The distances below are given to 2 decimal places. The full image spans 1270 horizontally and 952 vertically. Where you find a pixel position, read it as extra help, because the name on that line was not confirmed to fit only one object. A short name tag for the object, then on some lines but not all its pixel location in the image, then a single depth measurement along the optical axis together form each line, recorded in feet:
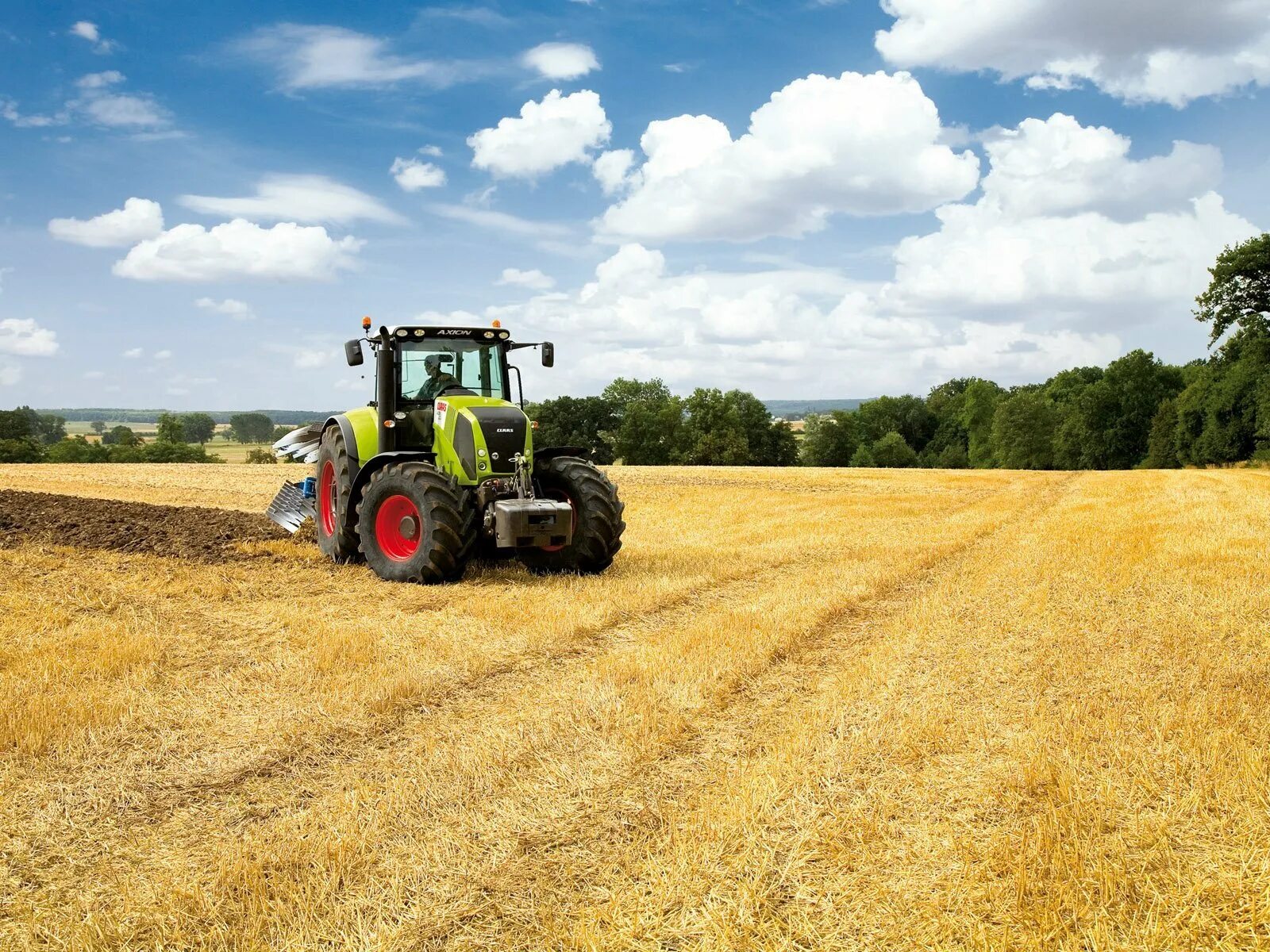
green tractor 31.63
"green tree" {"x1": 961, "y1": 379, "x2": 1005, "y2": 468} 252.73
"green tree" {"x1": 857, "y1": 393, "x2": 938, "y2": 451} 284.61
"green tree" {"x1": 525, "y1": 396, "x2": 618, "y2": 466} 207.62
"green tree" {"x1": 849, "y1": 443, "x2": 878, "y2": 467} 254.06
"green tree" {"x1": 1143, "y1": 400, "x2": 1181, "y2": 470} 193.36
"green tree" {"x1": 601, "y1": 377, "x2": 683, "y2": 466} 225.56
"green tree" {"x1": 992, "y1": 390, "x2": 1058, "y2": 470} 230.89
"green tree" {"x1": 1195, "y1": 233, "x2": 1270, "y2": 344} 122.52
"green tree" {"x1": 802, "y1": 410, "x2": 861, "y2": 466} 272.51
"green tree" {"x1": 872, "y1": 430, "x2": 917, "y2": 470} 257.75
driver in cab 35.70
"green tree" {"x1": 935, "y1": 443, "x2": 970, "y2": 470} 266.24
